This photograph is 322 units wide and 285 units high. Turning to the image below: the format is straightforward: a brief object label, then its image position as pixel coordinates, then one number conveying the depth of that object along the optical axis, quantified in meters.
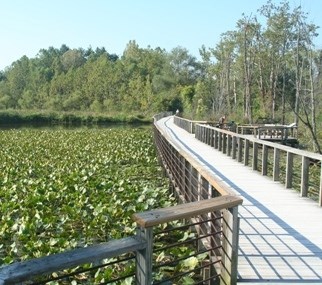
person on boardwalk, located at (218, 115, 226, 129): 23.73
